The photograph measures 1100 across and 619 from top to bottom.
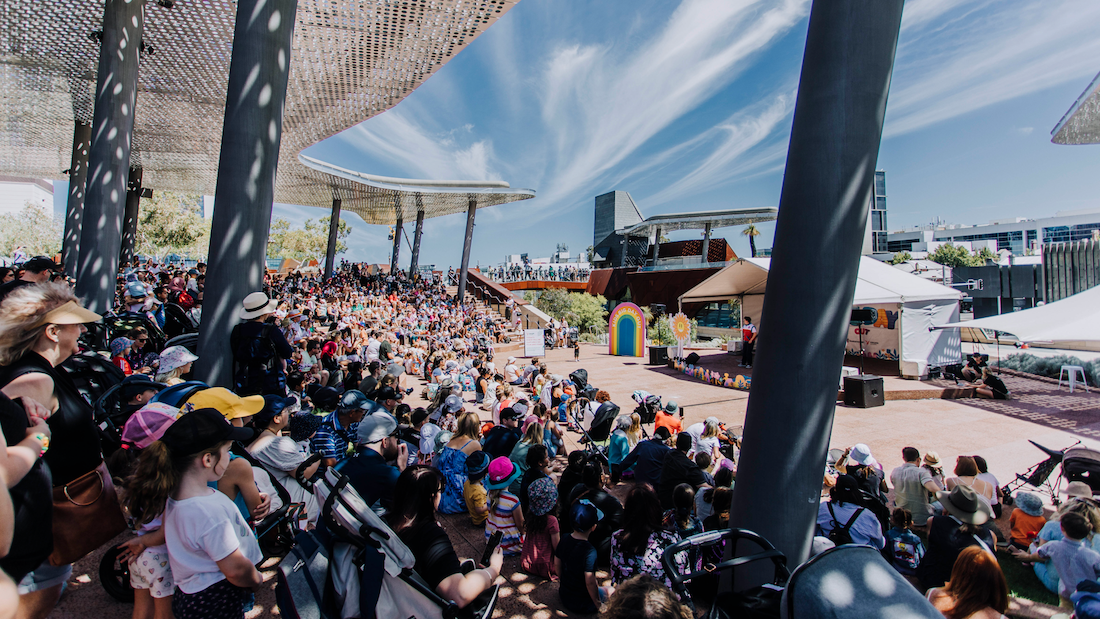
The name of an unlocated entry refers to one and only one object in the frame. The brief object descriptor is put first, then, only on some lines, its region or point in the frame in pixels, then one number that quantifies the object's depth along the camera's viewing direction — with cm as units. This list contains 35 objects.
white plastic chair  1323
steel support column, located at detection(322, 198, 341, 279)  3287
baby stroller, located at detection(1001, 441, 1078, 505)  586
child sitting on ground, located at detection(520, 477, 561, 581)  379
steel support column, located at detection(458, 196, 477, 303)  3225
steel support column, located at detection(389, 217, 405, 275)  4053
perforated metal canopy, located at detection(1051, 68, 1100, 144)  1412
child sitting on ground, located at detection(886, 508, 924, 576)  401
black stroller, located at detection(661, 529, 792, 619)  185
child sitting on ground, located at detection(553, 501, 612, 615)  333
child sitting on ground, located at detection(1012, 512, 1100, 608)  347
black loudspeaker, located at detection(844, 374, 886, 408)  1138
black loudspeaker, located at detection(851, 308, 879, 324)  1361
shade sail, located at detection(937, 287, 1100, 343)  880
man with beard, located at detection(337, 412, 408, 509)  312
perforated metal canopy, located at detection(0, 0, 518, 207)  1181
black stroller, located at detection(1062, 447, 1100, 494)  490
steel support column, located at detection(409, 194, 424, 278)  3675
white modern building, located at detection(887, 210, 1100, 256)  11856
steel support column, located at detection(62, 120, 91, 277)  1098
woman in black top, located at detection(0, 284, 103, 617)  223
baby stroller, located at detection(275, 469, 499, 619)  199
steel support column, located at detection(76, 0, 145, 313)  809
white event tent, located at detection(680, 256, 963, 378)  1405
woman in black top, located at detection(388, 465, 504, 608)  214
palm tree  7538
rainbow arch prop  2130
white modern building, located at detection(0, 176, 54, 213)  9825
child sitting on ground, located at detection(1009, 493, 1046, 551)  458
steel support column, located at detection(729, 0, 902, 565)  246
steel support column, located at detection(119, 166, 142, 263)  2025
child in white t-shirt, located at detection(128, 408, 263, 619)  197
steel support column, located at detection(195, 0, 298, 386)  507
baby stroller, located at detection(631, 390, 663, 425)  848
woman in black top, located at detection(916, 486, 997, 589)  345
